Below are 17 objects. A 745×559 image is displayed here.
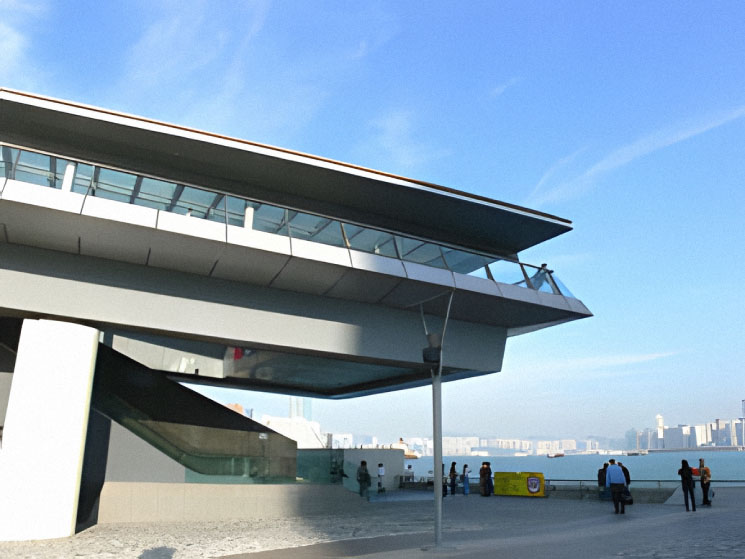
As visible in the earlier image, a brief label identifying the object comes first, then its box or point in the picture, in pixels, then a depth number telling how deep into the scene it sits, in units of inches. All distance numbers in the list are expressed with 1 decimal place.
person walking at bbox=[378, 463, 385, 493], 1336.1
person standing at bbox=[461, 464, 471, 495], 1228.5
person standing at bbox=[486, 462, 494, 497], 1146.7
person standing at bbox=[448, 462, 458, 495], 1214.3
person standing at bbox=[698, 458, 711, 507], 773.6
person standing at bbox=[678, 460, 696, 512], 725.3
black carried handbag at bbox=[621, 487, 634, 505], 844.9
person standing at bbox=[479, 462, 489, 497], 1146.0
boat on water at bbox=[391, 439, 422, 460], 2673.7
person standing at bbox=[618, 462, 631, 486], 766.6
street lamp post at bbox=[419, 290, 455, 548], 476.8
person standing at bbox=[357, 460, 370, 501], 940.0
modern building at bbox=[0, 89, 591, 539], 530.0
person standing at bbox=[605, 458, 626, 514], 724.0
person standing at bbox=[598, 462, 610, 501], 951.6
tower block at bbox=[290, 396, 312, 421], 3724.9
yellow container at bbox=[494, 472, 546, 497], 1080.2
